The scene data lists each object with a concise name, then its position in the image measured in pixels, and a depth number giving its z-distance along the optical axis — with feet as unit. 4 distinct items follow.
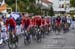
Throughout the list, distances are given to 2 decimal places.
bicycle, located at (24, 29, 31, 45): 72.79
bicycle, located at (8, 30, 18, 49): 61.00
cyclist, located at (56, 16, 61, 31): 111.33
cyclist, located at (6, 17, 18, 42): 60.70
